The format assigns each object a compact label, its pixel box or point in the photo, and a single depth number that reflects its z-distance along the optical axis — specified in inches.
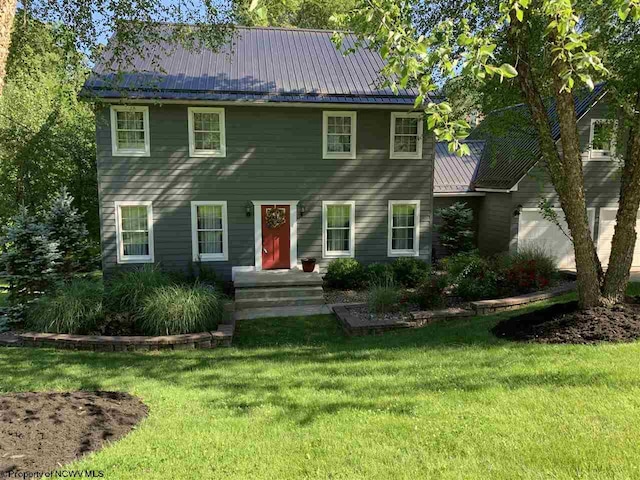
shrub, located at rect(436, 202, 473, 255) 603.5
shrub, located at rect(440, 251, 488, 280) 416.5
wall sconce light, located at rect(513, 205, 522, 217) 551.2
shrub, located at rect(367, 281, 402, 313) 364.8
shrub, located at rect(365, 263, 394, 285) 467.6
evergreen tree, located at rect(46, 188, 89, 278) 435.2
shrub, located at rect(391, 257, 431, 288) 476.4
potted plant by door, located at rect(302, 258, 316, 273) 484.4
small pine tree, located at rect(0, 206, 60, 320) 386.0
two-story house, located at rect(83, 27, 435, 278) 464.4
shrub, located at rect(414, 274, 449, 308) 366.3
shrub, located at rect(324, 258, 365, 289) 477.1
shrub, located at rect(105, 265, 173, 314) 345.4
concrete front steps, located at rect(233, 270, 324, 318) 426.3
